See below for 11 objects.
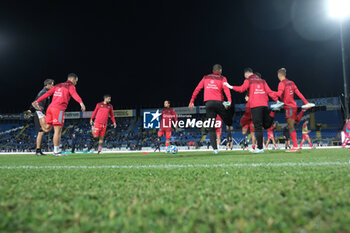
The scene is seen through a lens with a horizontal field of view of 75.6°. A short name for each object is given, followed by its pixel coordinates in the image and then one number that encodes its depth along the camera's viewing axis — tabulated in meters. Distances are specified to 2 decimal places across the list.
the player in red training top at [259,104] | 5.40
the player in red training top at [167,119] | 8.93
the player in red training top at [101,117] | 8.95
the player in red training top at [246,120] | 6.84
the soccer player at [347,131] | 10.32
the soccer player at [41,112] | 6.66
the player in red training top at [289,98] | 6.01
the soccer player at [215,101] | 5.55
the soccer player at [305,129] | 11.49
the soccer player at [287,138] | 11.55
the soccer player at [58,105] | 5.70
